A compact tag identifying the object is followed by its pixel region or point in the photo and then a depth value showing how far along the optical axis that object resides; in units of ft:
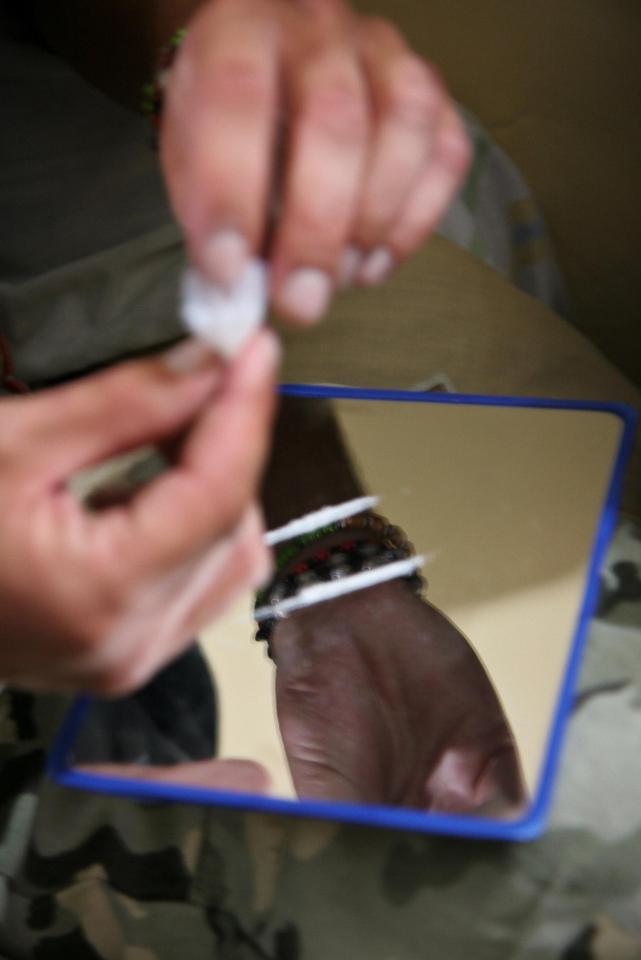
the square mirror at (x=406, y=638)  1.36
